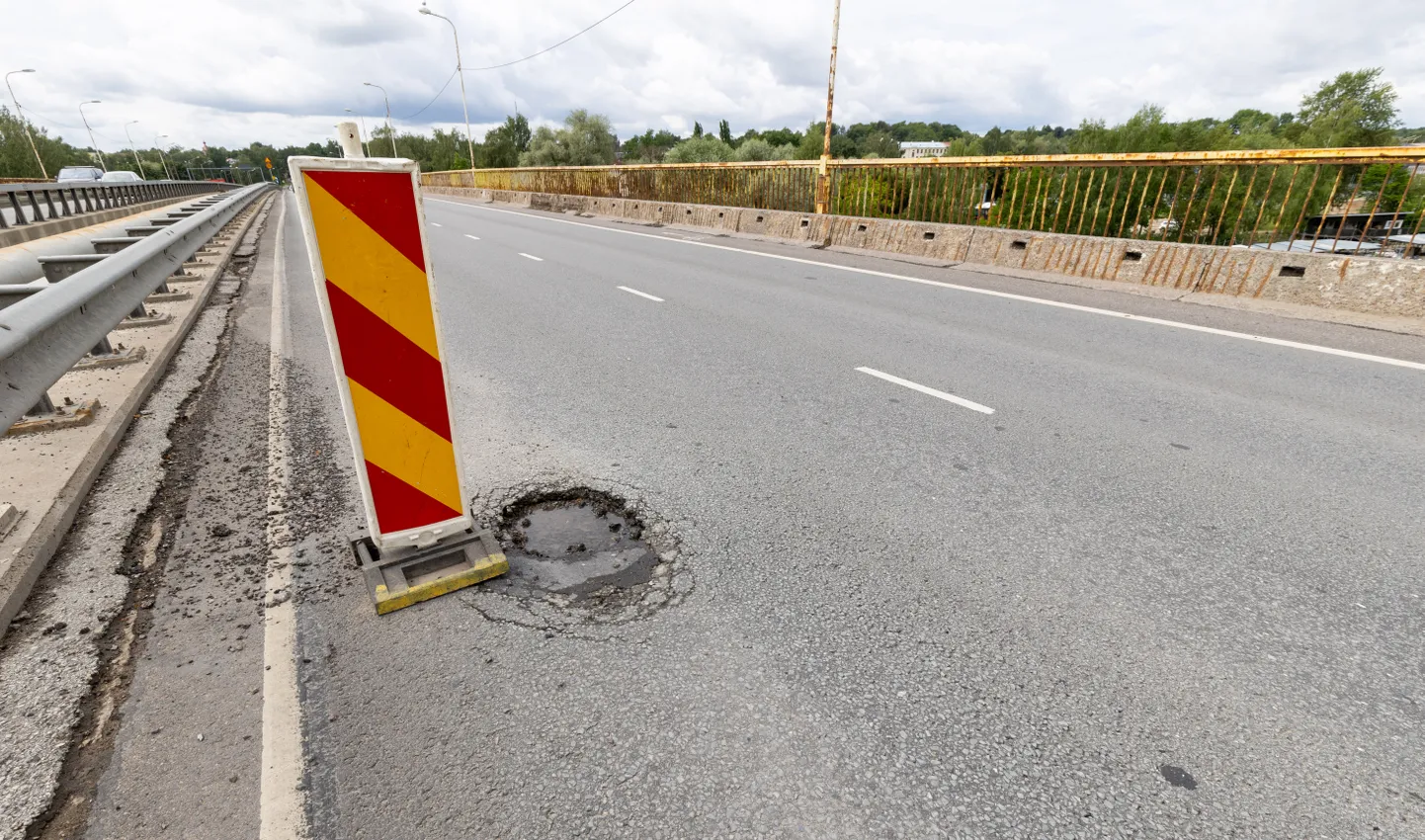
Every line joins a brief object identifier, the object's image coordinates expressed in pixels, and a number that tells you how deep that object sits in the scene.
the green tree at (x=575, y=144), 74.75
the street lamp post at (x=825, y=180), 14.19
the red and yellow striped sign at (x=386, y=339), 2.20
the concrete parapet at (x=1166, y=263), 6.71
